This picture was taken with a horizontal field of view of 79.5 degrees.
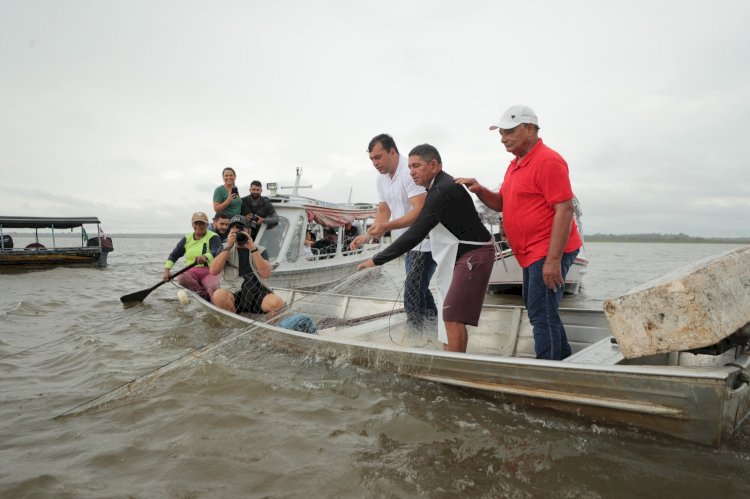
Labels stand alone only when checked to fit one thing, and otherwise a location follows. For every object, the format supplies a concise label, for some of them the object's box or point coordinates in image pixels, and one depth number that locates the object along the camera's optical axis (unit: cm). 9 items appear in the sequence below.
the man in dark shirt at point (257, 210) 1022
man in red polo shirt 344
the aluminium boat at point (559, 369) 267
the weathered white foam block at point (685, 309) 261
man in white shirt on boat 456
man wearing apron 380
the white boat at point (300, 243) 1103
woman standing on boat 922
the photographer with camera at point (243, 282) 637
